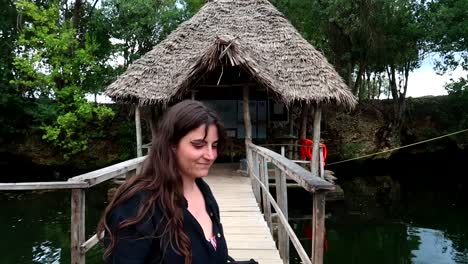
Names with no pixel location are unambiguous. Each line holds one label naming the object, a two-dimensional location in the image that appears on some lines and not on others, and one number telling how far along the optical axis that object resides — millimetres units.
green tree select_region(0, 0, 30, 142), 14156
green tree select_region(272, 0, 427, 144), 13523
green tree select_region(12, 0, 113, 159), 13602
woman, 1151
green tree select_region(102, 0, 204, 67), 14594
